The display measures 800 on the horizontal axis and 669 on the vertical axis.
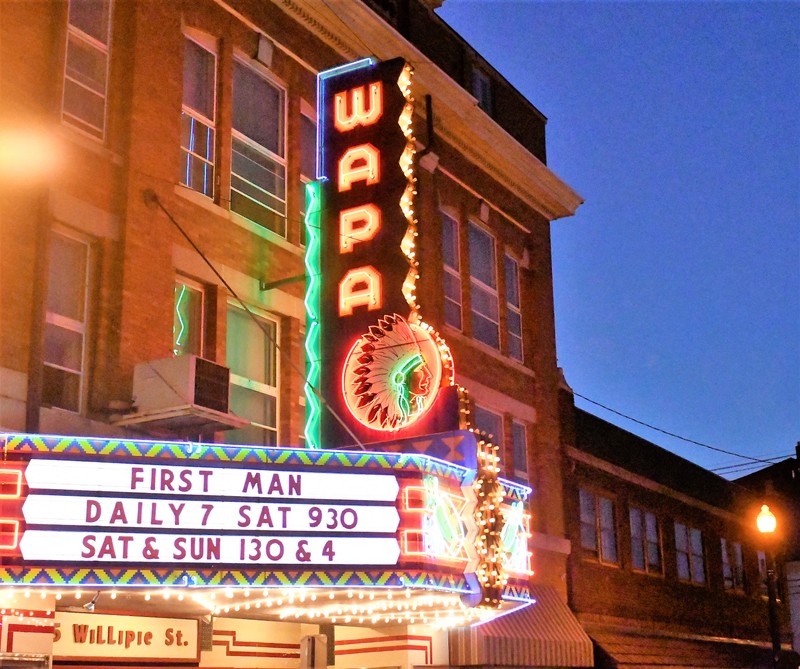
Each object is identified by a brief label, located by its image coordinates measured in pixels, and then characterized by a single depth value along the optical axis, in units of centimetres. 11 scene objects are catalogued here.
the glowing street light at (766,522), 1869
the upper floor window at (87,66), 1423
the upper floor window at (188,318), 1517
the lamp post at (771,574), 1855
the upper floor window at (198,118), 1584
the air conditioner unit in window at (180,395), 1309
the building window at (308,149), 1802
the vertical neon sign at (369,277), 1509
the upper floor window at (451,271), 2131
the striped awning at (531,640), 1856
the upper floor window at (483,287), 2236
